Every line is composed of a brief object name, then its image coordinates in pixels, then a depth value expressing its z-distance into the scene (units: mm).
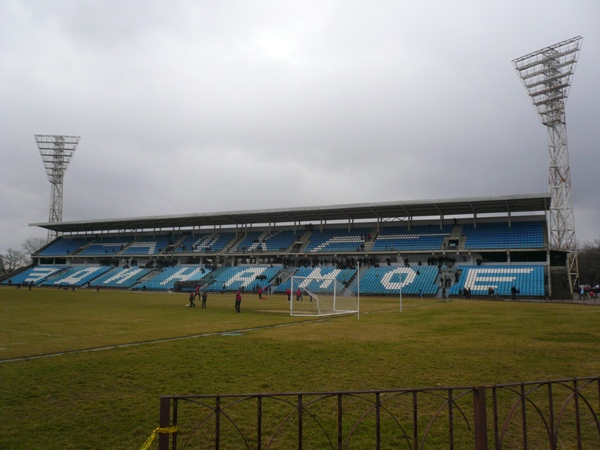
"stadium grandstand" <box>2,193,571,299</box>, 52469
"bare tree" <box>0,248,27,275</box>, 122750
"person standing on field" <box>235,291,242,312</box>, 29422
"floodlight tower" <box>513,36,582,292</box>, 50281
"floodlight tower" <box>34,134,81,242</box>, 84438
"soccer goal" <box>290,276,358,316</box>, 30672
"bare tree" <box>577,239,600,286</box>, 82688
